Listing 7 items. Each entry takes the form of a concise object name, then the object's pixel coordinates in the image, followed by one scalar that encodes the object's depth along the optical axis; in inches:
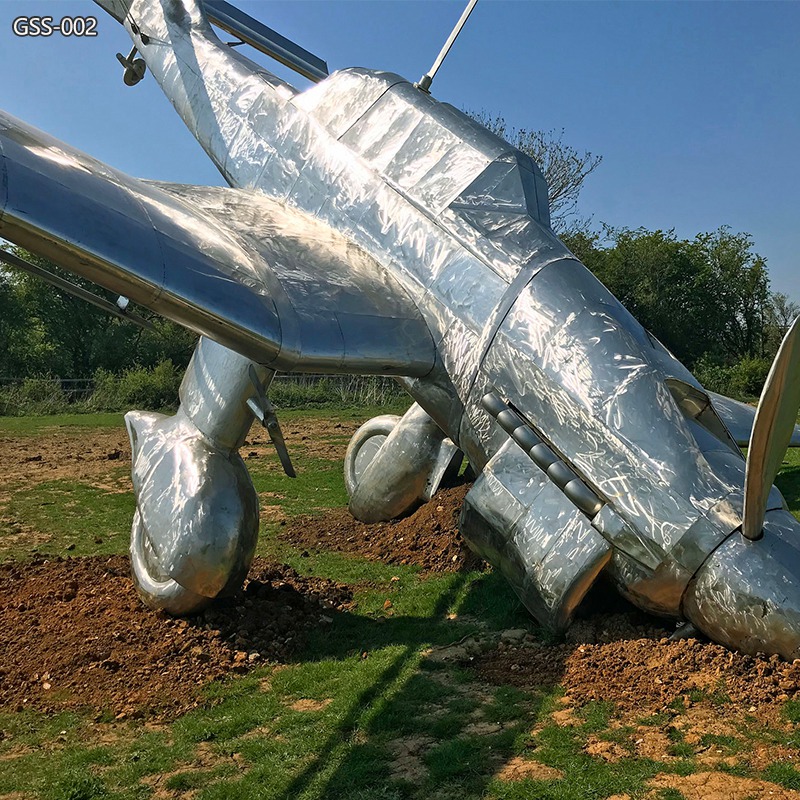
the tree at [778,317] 1593.9
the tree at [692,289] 1507.1
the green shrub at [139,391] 1175.0
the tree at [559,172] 1288.1
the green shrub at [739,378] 1137.4
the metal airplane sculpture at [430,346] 178.1
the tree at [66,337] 1641.2
